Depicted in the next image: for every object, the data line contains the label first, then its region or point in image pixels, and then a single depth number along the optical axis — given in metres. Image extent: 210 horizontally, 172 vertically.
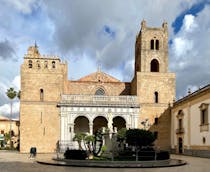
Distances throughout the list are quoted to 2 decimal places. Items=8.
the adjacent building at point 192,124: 20.48
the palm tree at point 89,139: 16.86
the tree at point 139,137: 15.77
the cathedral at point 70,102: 26.12
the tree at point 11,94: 38.14
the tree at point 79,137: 18.71
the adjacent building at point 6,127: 55.38
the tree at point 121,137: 17.48
